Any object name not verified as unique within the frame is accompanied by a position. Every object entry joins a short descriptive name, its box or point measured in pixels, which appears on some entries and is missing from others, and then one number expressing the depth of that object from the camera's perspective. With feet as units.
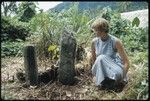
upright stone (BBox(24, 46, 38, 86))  7.03
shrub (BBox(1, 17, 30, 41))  13.21
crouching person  6.78
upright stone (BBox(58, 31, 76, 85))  7.16
